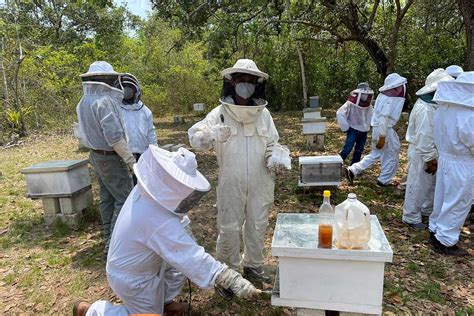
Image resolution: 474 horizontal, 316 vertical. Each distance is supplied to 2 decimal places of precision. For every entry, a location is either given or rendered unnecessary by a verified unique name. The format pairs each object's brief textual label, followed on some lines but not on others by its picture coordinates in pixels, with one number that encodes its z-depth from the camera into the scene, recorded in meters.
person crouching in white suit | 2.07
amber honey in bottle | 2.12
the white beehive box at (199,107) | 13.62
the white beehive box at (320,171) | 5.28
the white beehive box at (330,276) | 2.04
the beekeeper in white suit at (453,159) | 3.57
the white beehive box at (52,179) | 4.46
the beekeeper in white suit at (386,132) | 5.66
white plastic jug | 2.09
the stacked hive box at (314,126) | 8.16
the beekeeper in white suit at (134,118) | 4.68
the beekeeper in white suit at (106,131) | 3.76
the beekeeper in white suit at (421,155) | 4.23
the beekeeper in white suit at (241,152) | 3.02
